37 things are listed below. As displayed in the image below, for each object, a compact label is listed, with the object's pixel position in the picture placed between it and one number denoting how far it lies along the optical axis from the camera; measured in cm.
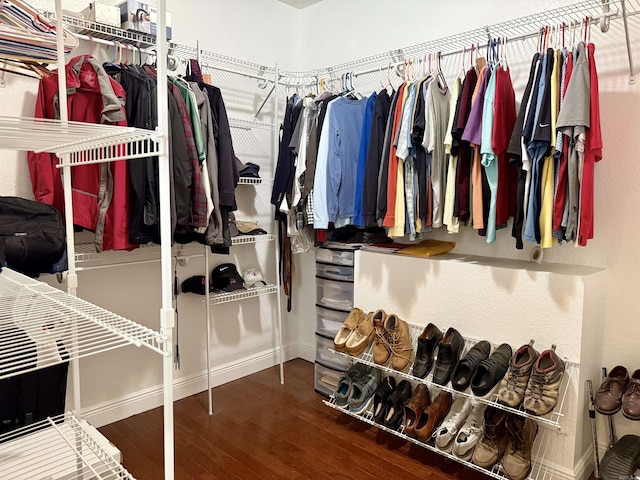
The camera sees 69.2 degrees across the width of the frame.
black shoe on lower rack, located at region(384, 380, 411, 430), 231
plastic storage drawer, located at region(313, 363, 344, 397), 280
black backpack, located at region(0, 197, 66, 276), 161
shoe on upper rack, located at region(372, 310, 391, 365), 231
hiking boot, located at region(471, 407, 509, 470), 193
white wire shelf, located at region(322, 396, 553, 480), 195
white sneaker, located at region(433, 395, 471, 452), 206
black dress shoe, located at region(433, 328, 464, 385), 211
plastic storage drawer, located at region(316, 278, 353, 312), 279
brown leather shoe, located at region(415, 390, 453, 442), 212
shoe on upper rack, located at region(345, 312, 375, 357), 240
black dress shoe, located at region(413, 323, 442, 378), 219
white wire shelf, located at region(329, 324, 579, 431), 185
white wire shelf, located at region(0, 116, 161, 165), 104
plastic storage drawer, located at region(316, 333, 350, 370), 275
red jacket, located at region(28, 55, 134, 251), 203
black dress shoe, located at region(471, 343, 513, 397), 195
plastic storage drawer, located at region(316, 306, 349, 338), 281
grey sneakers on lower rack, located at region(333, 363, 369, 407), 245
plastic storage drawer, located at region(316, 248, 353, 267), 275
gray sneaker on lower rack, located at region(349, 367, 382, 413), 240
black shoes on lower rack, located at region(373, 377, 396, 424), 235
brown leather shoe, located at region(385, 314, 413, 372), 227
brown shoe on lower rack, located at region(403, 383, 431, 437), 217
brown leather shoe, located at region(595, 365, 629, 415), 188
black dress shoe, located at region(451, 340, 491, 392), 202
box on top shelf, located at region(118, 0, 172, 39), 218
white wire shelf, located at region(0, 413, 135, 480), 122
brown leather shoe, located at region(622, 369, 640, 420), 182
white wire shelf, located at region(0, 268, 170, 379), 93
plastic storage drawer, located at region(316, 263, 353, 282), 277
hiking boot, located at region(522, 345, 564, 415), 179
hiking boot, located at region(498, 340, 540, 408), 186
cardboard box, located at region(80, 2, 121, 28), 212
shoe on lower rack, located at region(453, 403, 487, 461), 200
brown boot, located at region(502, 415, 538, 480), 187
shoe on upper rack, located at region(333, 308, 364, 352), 245
